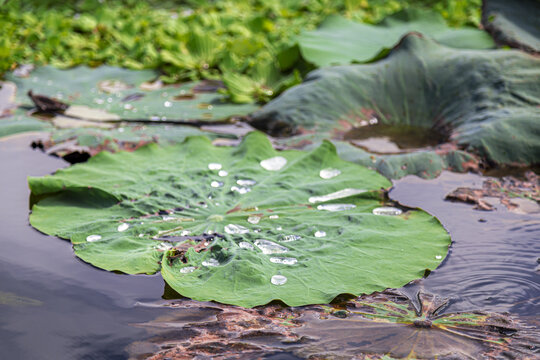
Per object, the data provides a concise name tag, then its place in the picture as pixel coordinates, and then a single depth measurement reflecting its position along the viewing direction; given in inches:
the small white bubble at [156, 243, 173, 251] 111.1
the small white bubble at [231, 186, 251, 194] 133.2
